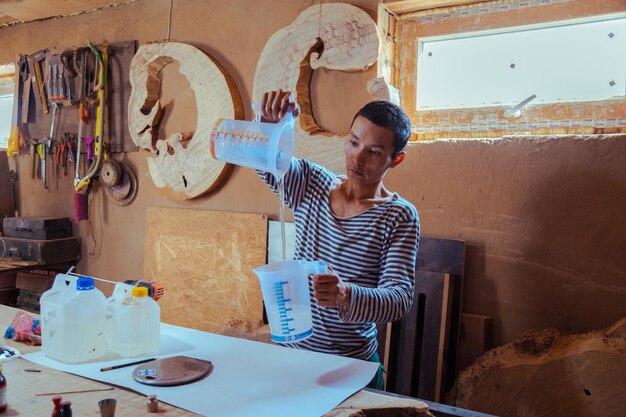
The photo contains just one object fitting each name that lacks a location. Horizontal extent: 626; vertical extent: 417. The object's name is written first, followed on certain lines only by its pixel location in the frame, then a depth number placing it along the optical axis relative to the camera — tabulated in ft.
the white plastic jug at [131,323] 4.69
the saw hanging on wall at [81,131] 11.38
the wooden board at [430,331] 7.18
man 5.15
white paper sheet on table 3.72
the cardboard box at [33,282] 11.98
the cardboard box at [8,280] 12.36
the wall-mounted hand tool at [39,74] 12.51
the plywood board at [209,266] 9.29
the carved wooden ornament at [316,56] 8.11
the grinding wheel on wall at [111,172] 11.14
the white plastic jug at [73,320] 4.47
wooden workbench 3.56
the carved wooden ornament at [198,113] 9.71
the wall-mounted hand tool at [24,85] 12.84
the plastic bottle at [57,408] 3.20
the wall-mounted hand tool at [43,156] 12.50
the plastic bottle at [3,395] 3.48
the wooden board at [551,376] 5.97
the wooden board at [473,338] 7.22
